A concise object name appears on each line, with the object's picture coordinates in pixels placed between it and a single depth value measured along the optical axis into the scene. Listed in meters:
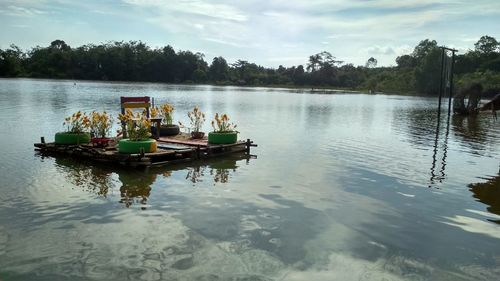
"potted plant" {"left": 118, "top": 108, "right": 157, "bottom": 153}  12.62
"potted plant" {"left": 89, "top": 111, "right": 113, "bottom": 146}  14.39
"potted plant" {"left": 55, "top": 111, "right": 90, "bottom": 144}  14.36
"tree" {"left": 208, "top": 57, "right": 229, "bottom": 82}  141.88
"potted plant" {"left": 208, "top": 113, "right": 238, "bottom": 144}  15.73
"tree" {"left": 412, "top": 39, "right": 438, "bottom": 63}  120.54
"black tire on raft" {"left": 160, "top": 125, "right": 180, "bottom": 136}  17.12
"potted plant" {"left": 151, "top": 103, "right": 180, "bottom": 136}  17.14
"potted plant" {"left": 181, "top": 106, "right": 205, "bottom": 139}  16.83
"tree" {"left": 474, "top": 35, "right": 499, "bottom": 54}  99.62
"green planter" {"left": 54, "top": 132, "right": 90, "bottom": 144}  14.35
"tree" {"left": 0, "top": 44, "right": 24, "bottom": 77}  107.69
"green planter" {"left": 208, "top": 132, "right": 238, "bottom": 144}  15.71
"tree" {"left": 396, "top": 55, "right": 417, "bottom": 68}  124.96
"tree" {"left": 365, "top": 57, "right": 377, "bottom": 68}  173.00
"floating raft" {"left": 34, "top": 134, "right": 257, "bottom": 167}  12.39
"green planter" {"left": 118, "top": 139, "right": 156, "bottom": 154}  12.60
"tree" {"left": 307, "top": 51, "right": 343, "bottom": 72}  147.75
